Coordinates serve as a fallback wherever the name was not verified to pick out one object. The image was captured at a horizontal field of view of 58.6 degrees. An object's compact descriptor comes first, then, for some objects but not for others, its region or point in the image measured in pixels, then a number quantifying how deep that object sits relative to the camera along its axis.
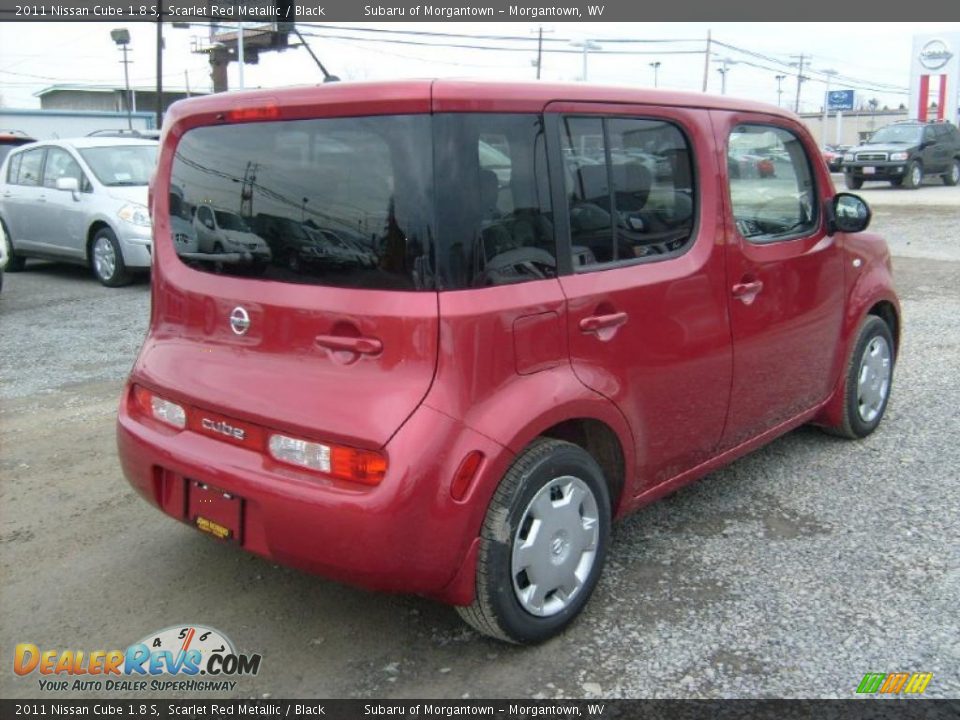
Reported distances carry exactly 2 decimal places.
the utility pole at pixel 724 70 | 54.50
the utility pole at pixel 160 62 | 26.77
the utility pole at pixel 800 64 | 79.10
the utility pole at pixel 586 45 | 36.39
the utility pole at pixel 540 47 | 41.58
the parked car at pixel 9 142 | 14.75
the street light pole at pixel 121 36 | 42.91
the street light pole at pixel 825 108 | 62.25
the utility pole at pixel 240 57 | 24.95
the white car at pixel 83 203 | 9.84
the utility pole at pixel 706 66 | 50.91
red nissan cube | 2.55
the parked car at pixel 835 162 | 29.00
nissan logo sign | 38.03
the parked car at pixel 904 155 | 22.42
